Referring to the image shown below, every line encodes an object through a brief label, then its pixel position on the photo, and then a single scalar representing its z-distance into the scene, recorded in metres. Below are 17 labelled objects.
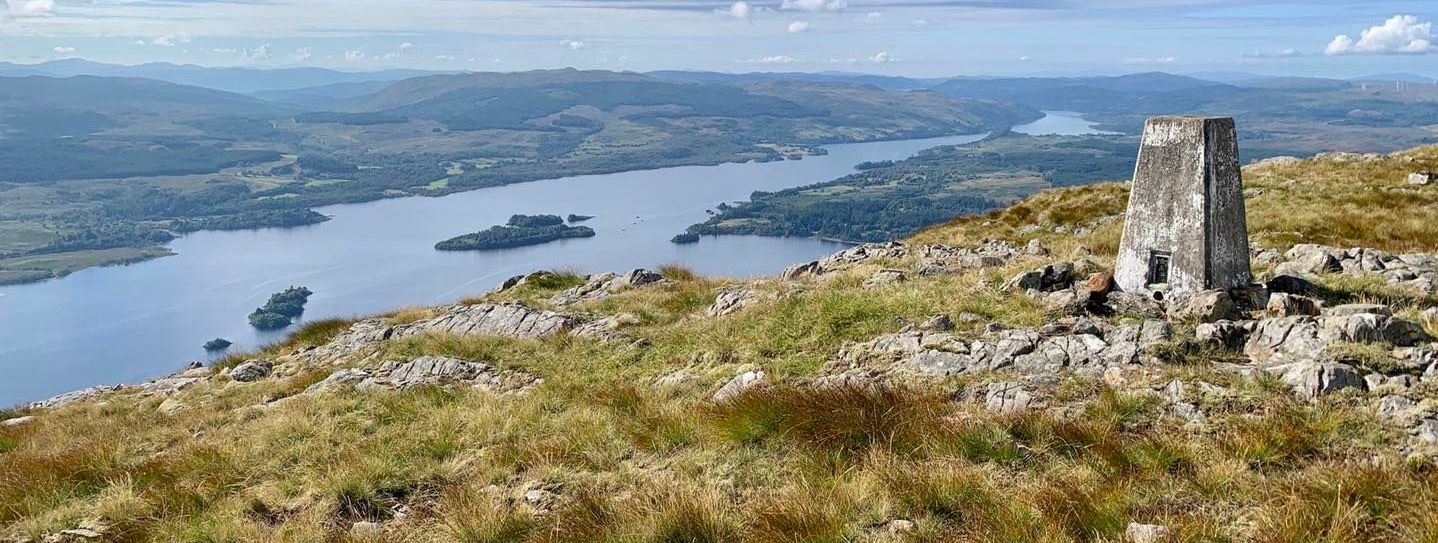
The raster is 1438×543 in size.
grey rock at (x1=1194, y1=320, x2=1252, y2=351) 9.29
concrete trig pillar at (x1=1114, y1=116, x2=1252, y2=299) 11.04
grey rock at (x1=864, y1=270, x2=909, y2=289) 16.00
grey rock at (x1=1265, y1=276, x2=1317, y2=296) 12.13
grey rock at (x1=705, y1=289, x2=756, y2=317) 15.64
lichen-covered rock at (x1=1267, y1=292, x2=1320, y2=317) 10.44
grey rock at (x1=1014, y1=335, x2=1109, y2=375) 9.38
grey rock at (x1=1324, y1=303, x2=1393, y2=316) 9.39
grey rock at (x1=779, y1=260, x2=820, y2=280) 20.61
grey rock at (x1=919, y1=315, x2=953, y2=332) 11.50
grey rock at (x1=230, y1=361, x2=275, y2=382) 17.84
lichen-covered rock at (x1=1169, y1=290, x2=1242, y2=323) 10.32
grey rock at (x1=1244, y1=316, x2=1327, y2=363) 8.72
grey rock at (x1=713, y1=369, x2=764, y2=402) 9.73
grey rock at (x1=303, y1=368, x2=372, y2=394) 14.34
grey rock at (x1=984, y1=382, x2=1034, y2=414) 8.25
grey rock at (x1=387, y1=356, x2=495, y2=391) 13.87
